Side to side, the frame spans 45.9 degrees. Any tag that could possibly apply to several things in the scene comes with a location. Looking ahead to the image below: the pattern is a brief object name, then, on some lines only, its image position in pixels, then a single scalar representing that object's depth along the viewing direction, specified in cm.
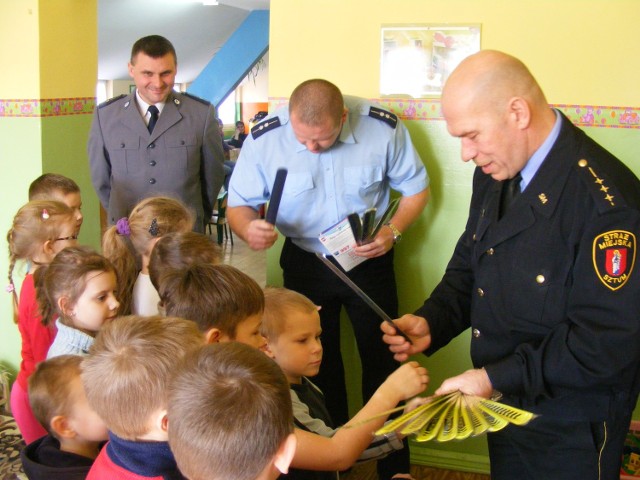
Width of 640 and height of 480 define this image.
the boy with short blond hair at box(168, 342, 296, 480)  124
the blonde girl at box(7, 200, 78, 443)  250
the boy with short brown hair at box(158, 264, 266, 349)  187
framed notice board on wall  303
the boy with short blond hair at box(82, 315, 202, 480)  147
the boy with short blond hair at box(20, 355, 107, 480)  183
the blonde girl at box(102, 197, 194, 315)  256
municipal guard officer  169
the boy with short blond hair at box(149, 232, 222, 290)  234
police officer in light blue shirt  295
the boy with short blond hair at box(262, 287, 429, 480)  175
